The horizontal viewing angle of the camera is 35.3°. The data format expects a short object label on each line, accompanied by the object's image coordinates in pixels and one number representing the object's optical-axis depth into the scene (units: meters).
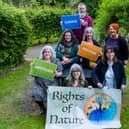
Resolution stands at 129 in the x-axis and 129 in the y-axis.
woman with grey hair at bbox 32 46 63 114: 3.61
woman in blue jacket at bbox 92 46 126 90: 3.54
